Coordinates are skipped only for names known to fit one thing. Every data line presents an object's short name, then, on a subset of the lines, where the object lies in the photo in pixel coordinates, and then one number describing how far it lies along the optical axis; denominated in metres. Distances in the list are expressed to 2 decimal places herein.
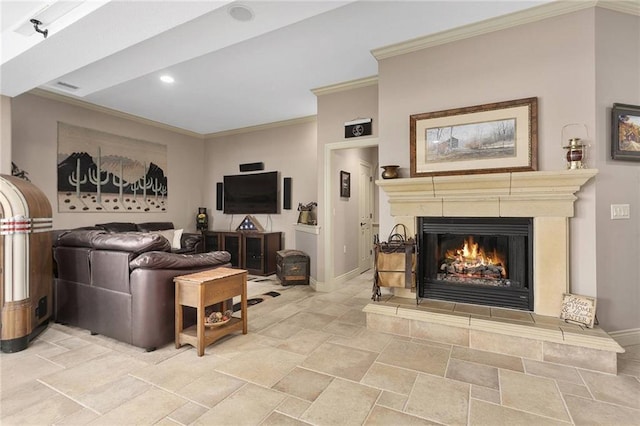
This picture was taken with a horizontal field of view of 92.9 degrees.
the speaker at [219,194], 6.57
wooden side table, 2.34
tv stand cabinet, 5.43
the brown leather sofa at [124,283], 2.39
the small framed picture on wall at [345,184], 4.72
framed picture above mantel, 2.64
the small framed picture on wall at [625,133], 2.50
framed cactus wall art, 4.59
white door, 5.54
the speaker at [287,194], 5.71
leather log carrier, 2.90
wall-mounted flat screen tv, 5.86
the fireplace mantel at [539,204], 2.46
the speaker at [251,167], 6.06
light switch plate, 2.52
